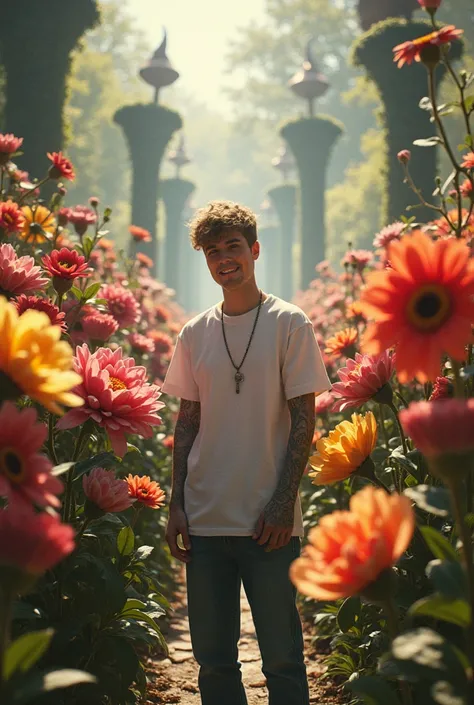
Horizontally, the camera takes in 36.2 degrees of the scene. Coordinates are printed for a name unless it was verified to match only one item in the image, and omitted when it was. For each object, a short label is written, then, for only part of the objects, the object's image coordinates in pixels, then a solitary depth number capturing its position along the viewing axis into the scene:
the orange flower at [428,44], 1.84
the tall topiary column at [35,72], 7.75
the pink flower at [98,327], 2.90
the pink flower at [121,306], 3.55
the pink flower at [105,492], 1.82
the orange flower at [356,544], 0.94
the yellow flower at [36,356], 1.05
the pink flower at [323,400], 3.00
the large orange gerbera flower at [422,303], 1.17
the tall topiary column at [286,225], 24.52
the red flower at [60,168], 3.59
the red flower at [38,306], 1.99
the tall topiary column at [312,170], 16.31
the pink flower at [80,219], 4.03
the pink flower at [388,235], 3.80
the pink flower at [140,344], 4.18
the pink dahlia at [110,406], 1.61
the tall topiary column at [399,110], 8.45
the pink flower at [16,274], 2.00
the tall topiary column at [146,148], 14.48
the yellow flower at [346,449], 1.70
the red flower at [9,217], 3.11
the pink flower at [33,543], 0.87
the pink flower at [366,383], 1.91
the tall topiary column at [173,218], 23.11
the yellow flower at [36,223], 3.54
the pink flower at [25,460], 1.00
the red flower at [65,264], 2.41
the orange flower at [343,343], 3.39
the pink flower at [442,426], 0.93
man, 2.07
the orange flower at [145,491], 2.36
